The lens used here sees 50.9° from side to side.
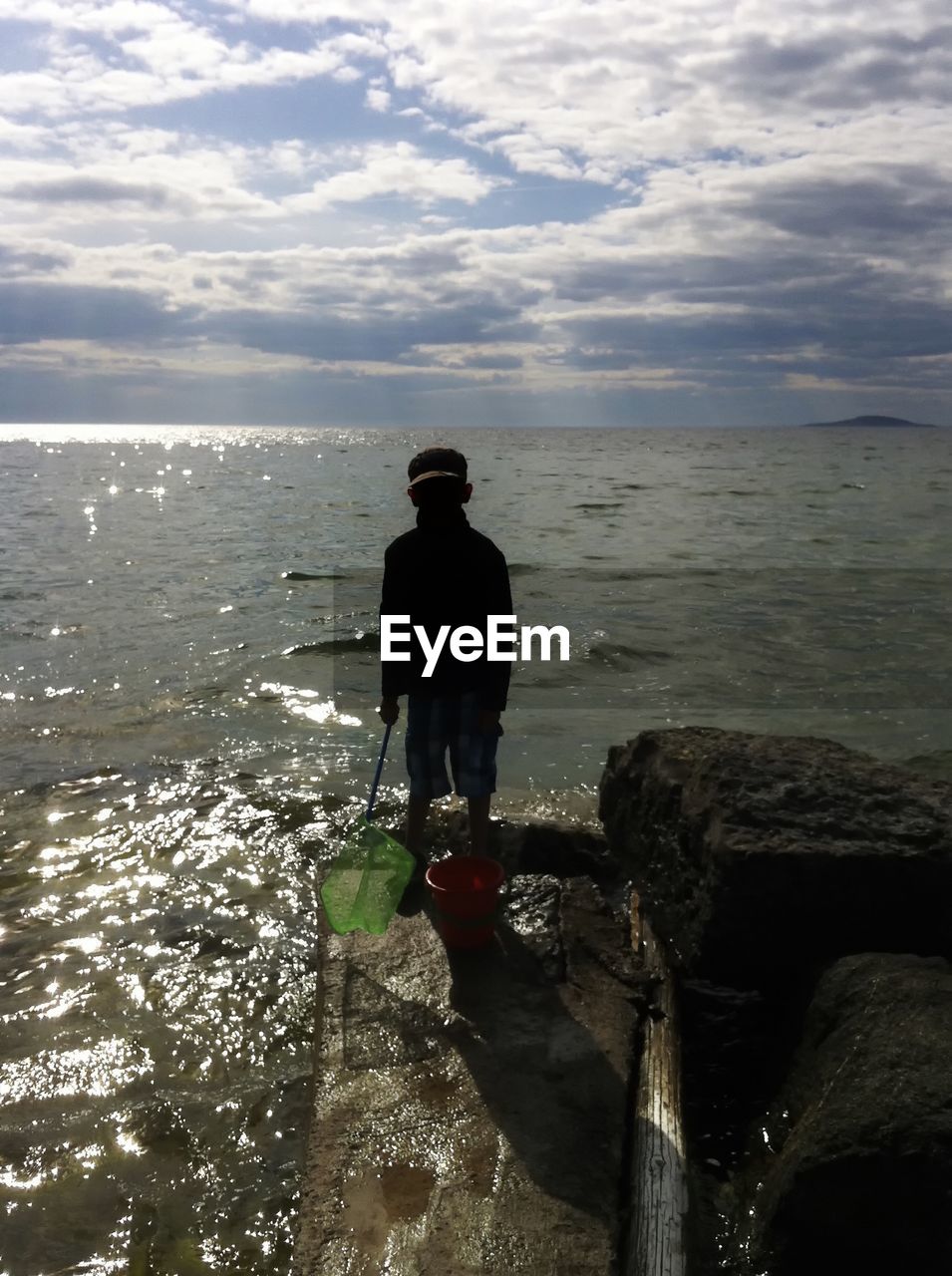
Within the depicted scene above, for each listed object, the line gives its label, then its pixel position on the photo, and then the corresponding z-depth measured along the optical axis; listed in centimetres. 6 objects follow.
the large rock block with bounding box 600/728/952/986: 424
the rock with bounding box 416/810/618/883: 561
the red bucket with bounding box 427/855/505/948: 430
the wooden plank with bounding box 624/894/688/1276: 294
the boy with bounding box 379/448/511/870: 474
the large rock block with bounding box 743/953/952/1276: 284
